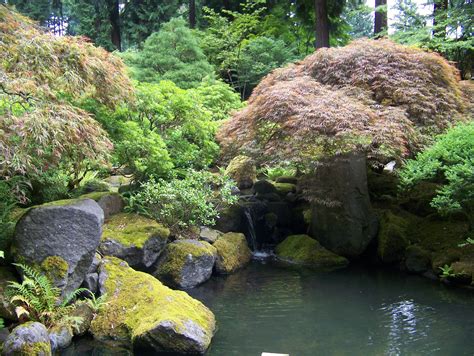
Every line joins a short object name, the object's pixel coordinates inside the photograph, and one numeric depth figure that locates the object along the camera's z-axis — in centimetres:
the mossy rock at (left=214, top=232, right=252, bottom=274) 934
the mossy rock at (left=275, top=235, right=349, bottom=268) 993
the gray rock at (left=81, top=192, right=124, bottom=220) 879
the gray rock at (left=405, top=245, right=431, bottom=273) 913
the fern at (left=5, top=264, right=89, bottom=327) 594
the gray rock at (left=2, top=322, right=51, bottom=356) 513
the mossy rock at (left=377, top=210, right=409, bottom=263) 972
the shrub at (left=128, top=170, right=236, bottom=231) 898
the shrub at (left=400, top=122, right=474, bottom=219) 824
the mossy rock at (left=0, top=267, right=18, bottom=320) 595
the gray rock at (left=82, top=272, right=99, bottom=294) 685
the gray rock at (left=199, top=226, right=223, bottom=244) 965
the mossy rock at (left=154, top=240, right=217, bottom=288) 828
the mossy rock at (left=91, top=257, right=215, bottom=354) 574
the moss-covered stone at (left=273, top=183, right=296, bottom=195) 1244
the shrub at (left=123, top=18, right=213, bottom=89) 1538
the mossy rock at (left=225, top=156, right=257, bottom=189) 1060
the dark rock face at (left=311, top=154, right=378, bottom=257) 1009
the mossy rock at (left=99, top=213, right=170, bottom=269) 791
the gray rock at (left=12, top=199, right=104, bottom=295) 629
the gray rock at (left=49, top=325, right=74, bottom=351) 583
